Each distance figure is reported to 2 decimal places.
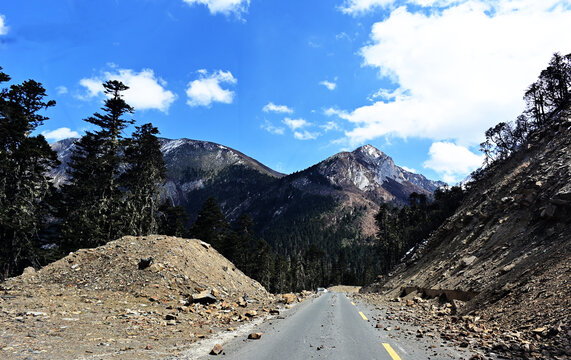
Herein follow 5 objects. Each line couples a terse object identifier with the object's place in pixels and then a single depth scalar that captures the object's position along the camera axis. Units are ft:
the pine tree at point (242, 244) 178.19
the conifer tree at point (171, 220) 156.25
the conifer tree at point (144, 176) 104.73
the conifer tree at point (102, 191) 86.84
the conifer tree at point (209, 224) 163.84
